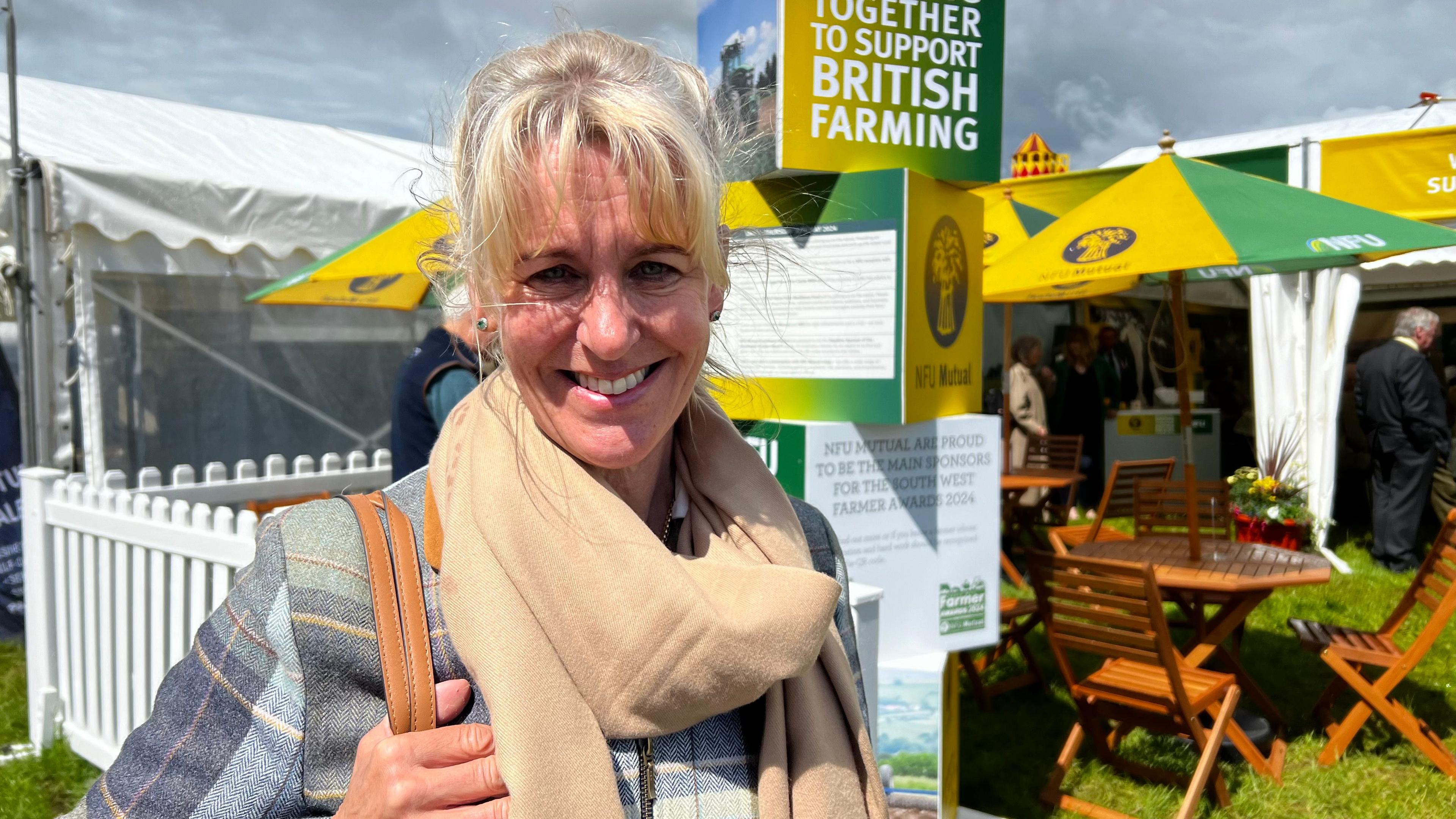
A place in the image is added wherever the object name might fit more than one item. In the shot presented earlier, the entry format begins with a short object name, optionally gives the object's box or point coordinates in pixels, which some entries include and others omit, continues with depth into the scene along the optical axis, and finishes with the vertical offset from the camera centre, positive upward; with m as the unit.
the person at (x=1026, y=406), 9.54 -0.43
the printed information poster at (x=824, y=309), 2.73 +0.16
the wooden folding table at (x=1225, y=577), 4.32 -1.00
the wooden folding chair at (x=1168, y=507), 6.00 -0.91
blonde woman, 0.95 -0.25
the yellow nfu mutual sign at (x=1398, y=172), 7.55 +1.54
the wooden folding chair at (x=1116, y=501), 6.02 -0.98
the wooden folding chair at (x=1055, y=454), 9.01 -0.87
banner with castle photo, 2.61 +0.80
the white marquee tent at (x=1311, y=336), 8.12 +0.23
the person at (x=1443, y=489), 8.68 -1.15
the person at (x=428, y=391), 3.08 -0.09
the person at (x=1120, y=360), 11.69 +0.03
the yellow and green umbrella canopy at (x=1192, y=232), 3.93 +0.57
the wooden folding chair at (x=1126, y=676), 3.68 -1.28
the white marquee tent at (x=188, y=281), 5.70 +0.54
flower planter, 7.88 -1.40
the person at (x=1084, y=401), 10.89 -0.44
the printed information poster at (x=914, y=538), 2.79 -0.54
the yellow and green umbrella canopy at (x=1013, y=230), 6.55 +0.93
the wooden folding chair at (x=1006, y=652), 4.86 -1.62
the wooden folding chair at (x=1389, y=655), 4.27 -1.34
